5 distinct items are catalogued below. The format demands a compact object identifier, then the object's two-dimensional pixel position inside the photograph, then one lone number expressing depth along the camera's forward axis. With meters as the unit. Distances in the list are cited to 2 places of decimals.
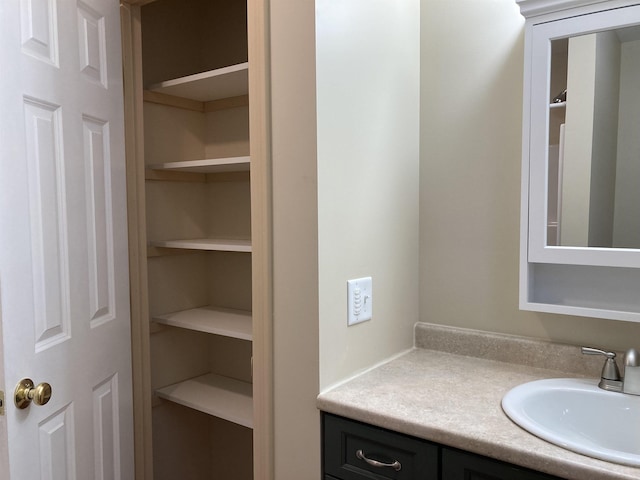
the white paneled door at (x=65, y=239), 1.31
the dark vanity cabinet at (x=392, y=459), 1.12
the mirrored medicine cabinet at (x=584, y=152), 1.32
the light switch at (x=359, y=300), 1.48
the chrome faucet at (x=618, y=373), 1.28
